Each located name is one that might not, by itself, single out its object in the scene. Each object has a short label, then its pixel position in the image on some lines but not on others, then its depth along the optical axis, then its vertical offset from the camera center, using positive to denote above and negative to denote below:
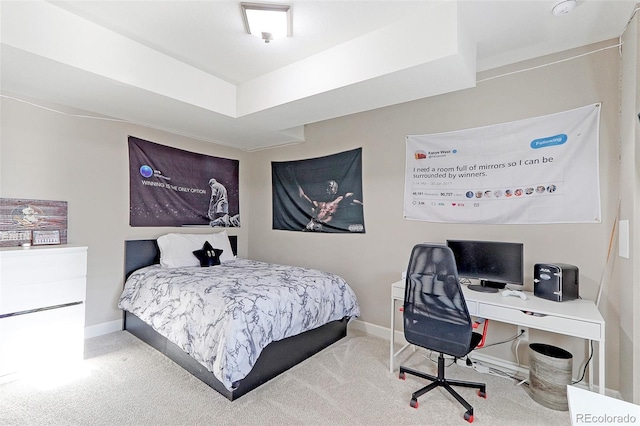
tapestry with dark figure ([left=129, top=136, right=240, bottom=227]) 3.48 +0.31
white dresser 2.27 -0.77
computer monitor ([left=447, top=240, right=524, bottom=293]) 2.35 -0.39
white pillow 3.41 -0.43
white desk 1.75 -0.64
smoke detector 1.83 +1.29
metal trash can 2.04 -1.14
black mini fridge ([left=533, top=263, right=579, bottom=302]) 2.10 -0.48
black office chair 1.94 -0.66
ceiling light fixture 1.92 +1.30
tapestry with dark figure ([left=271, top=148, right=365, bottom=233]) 3.55 +0.24
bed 2.07 -0.98
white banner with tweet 2.27 +0.36
